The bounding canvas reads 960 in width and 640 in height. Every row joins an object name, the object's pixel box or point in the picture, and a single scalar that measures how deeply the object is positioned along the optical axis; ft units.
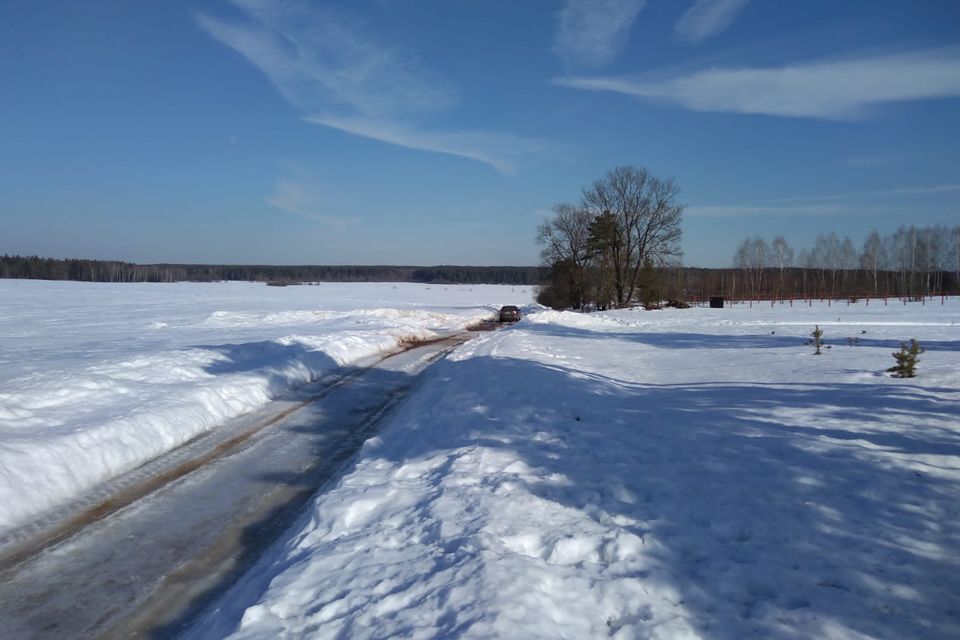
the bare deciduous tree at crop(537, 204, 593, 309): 182.92
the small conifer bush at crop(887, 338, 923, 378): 32.30
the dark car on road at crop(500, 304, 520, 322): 138.90
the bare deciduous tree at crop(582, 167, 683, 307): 160.86
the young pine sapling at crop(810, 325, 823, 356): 44.60
